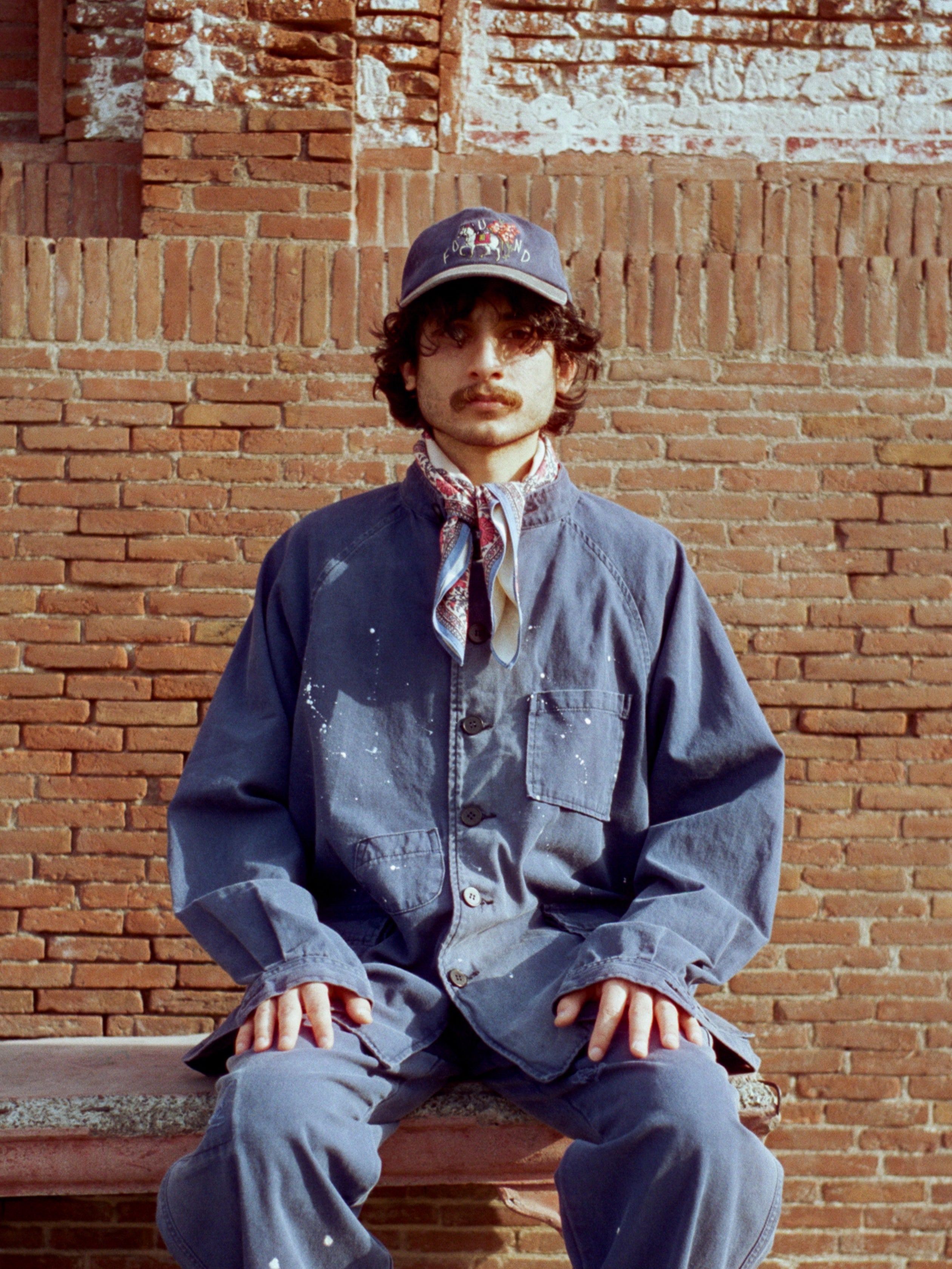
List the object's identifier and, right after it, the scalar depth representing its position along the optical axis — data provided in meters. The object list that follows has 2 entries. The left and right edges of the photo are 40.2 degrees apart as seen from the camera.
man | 1.94
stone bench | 2.21
